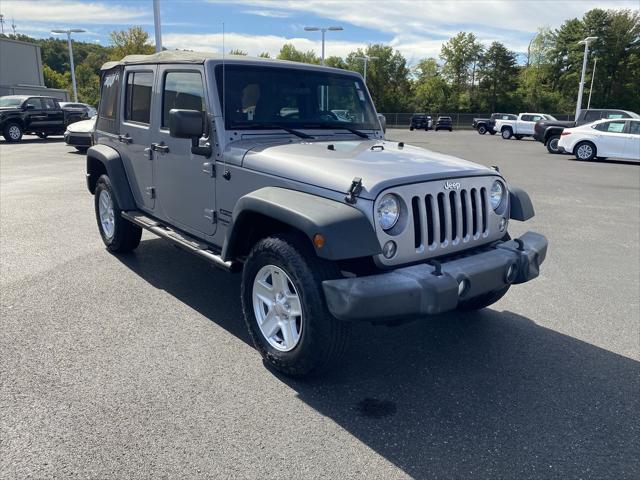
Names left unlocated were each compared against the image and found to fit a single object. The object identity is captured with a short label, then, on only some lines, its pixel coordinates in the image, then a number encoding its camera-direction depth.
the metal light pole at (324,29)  35.34
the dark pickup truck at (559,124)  21.27
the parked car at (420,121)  53.30
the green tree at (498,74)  74.94
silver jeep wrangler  3.04
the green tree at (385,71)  81.44
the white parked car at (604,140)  18.17
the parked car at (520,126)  36.25
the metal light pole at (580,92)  35.37
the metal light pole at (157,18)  16.52
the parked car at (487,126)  44.28
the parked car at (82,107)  27.15
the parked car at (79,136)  16.56
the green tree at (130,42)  47.47
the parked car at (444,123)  53.34
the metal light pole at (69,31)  38.00
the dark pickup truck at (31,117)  21.17
